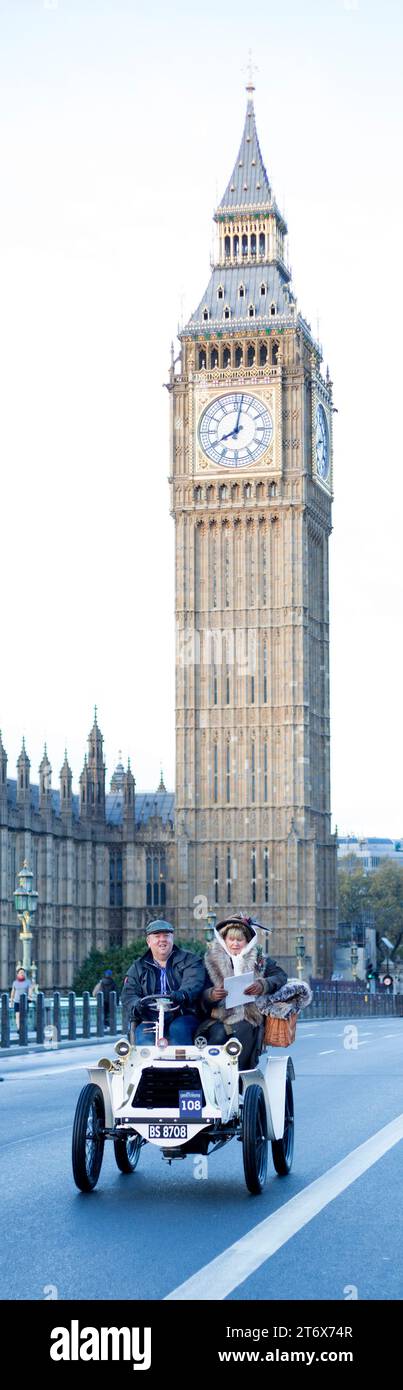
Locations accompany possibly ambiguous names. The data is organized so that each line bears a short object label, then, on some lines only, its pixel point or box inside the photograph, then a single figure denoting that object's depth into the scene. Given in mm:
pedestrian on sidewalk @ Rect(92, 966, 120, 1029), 46156
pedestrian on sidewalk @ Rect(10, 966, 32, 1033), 38531
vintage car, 11719
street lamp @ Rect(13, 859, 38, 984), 45625
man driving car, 12453
